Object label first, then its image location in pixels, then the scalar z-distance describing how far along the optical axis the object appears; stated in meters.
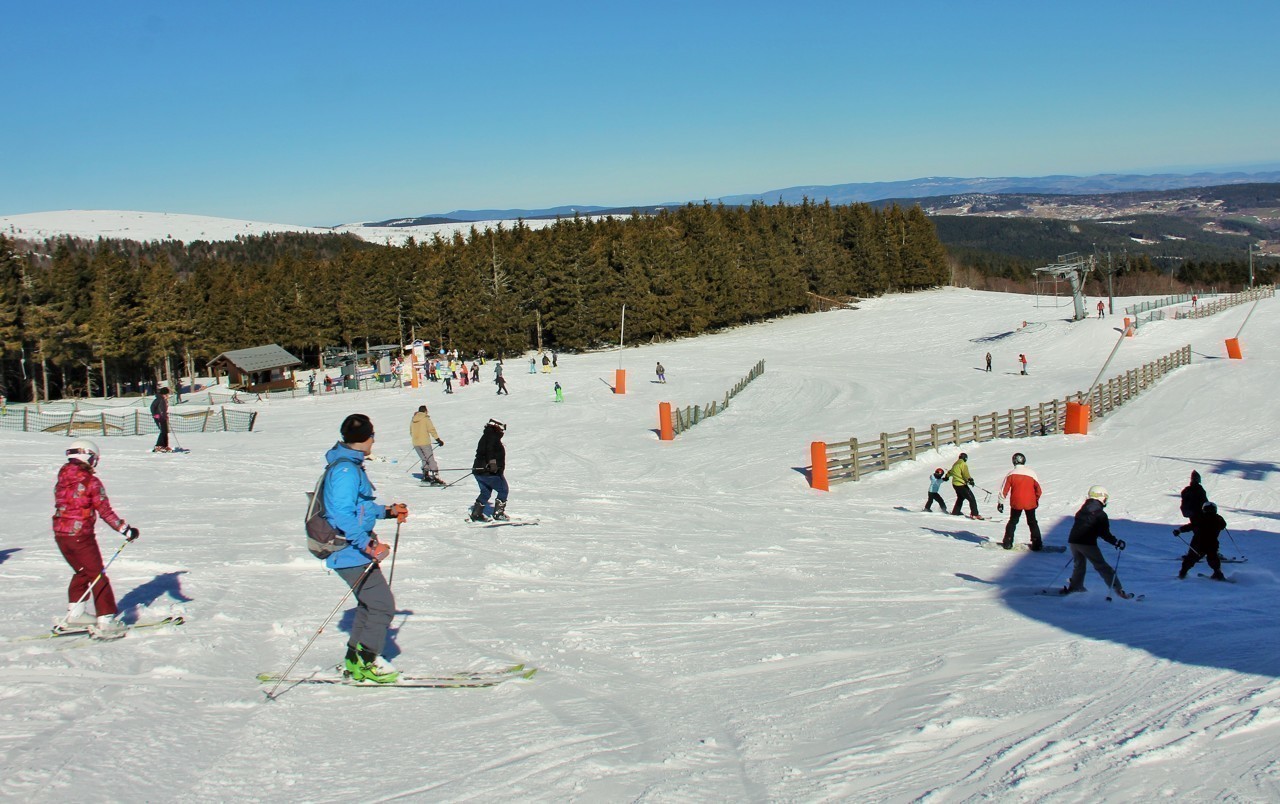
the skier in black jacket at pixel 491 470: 12.46
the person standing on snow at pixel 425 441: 16.36
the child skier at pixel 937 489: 16.69
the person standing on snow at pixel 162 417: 20.36
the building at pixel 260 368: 60.06
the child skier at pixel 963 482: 15.96
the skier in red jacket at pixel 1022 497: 12.45
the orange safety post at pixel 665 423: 27.08
